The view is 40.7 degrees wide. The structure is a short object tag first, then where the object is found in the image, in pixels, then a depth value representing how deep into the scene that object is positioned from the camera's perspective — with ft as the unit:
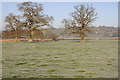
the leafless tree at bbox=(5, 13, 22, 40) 105.81
